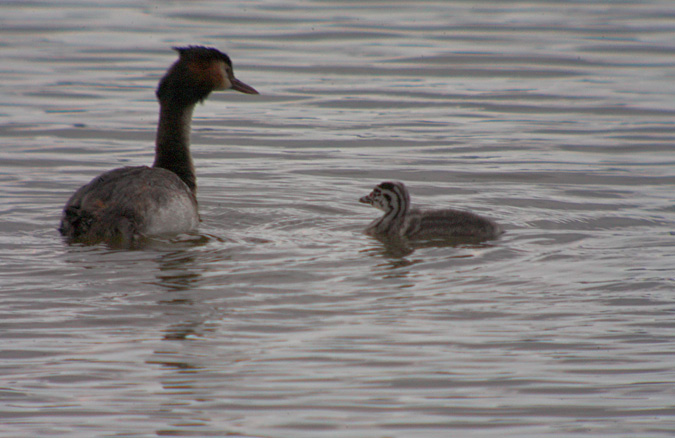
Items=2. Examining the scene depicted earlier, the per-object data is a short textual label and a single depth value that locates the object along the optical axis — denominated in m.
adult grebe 16.45
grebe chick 17.64
